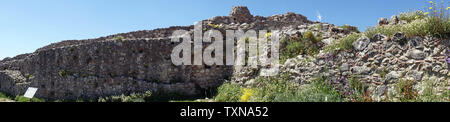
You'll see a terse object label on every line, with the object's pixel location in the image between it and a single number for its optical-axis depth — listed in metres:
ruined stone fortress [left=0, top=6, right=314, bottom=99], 13.25
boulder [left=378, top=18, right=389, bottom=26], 10.96
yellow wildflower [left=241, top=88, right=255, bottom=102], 9.41
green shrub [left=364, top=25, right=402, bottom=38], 8.65
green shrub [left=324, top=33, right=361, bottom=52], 9.18
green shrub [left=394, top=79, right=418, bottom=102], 6.63
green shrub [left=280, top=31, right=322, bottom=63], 10.47
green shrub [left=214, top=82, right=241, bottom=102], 10.37
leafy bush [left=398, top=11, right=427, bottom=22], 10.28
